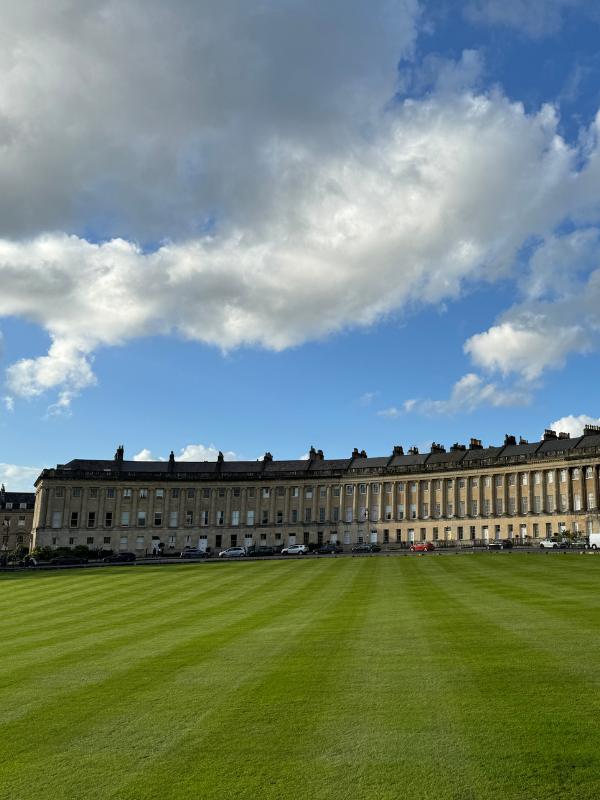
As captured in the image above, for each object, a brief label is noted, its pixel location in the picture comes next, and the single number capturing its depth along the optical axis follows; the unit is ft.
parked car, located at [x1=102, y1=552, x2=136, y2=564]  261.61
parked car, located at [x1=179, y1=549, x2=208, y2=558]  293.84
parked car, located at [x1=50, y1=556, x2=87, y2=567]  243.81
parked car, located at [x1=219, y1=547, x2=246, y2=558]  288.92
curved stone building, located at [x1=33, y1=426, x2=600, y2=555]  390.42
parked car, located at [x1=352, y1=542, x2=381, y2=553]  307.80
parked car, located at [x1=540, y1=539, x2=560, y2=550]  266.18
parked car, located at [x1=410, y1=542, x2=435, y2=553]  290.15
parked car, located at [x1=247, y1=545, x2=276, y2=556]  295.32
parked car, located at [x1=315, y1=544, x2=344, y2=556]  304.95
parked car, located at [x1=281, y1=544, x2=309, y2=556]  293.78
